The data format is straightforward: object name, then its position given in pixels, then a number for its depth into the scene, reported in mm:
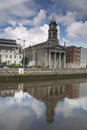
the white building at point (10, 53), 36877
